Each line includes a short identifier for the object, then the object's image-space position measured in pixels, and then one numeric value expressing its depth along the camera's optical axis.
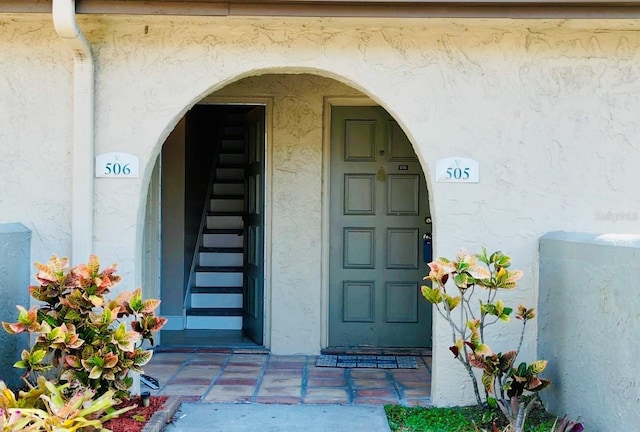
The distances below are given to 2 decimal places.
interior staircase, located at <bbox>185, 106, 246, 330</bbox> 7.25
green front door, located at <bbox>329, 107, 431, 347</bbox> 6.39
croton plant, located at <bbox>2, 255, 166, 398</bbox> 3.77
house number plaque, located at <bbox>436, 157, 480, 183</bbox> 4.56
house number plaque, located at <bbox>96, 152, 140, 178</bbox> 4.54
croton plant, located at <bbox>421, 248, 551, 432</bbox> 3.94
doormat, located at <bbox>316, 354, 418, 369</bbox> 5.76
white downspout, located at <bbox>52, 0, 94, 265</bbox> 4.46
